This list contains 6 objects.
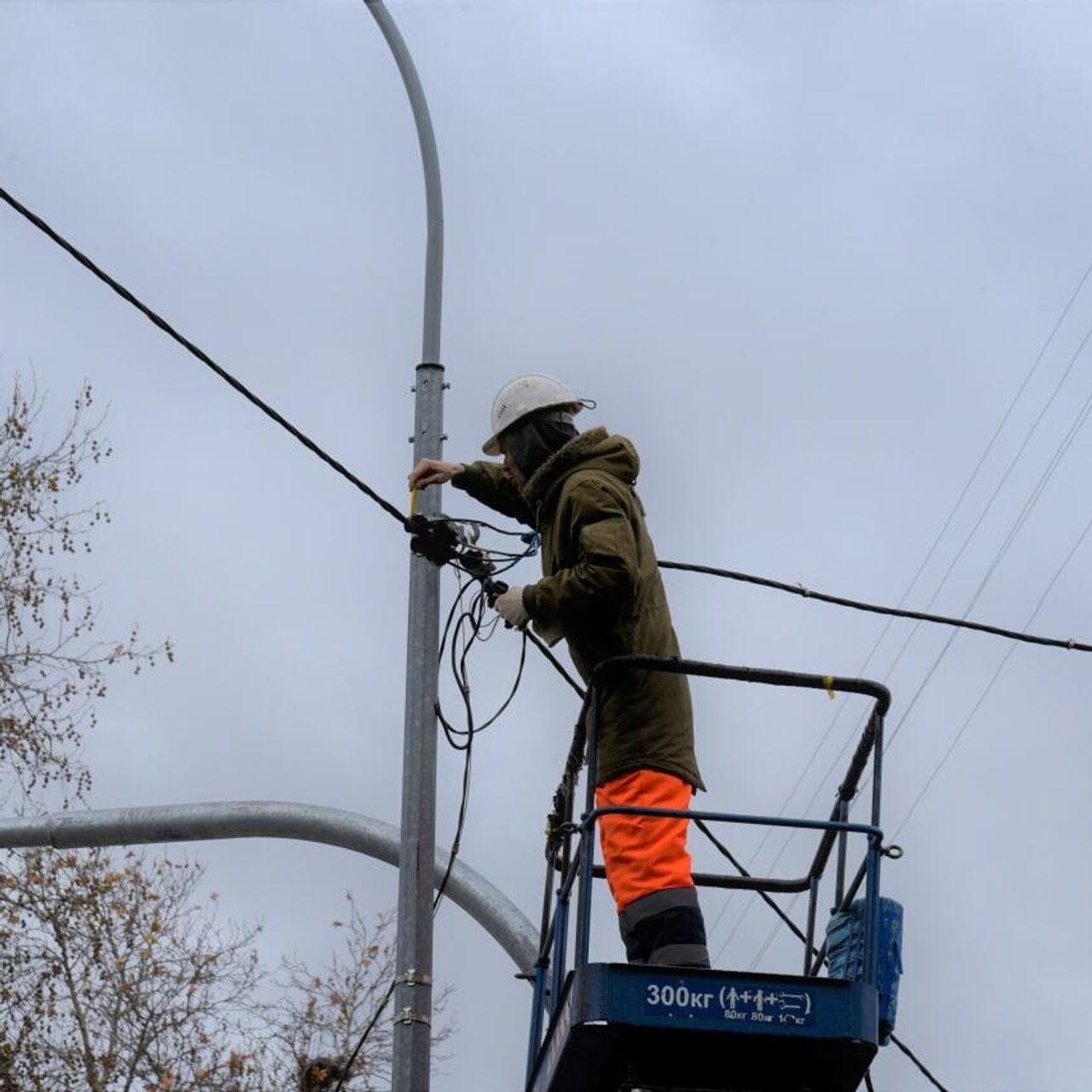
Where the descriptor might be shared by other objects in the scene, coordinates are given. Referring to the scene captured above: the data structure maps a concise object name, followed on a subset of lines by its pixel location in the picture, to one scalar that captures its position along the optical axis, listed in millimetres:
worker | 12039
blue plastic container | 11870
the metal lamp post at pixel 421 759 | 13381
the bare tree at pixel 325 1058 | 41585
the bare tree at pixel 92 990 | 39403
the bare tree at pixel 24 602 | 34412
